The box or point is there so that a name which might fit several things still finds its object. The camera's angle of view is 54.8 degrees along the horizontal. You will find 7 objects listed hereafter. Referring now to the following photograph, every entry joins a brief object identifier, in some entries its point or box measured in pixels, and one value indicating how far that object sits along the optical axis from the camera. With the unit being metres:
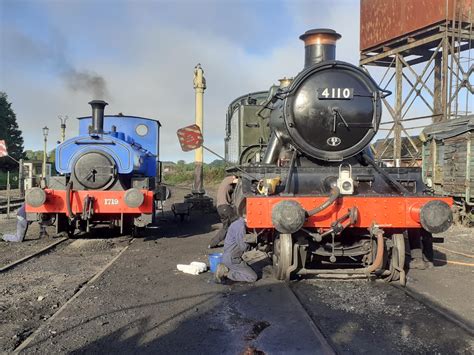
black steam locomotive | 4.91
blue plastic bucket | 6.04
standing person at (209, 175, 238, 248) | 7.85
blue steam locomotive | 8.08
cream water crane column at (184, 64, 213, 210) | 14.55
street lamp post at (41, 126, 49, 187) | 22.38
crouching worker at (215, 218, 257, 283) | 5.53
